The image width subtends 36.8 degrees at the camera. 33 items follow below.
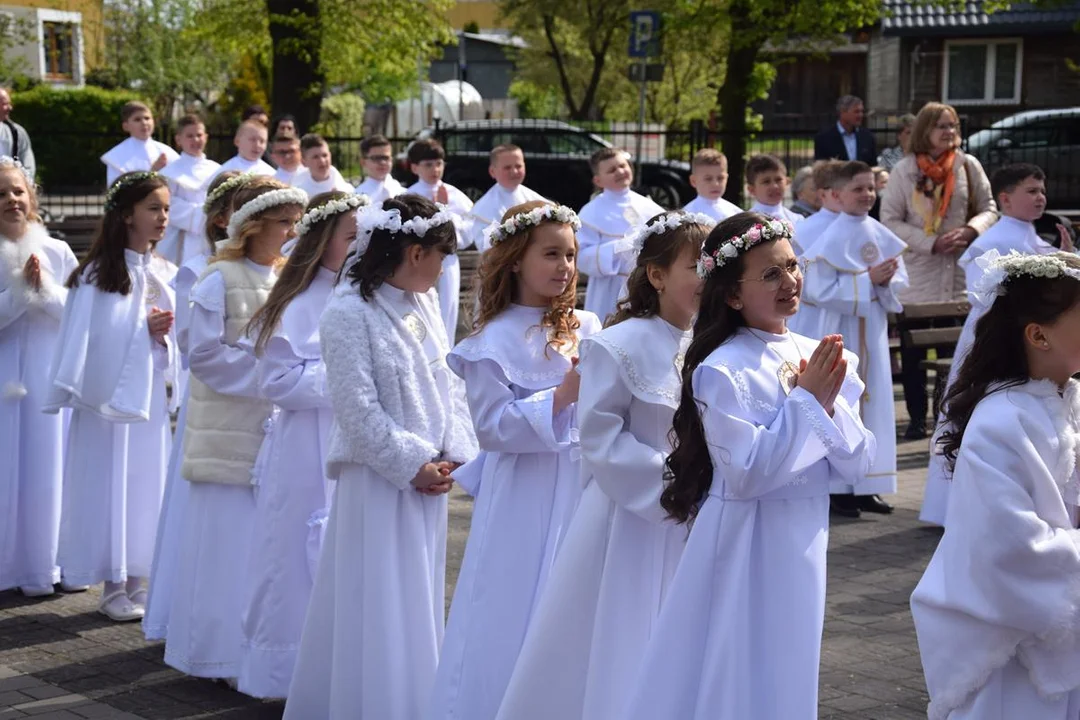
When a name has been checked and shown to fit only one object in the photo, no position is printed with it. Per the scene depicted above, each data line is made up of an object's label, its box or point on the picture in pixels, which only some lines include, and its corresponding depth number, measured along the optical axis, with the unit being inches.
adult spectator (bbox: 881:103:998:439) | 445.1
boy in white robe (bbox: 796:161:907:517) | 380.8
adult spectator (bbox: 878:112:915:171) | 681.6
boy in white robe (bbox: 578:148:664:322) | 479.5
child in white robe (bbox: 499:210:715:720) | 183.0
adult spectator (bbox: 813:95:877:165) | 656.4
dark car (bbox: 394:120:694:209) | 1003.9
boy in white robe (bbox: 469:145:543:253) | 545.0
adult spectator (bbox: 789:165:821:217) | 531.7
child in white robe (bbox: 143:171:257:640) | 279.7
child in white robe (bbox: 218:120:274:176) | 574.9
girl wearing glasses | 167.9
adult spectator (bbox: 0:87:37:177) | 515.2
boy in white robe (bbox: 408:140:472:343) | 541.3
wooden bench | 481.1
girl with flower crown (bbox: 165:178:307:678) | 257.1
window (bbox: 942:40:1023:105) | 1727.4
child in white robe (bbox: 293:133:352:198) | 591.3
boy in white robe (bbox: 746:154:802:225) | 429.7
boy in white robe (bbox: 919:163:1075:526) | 353.7
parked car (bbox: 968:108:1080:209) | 936.3
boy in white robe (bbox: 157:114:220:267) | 515.8
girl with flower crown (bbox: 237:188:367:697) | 241.8
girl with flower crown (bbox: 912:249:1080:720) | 155.6
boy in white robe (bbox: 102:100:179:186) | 597.0
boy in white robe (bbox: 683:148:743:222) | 447.2
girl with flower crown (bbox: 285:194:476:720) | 217.9
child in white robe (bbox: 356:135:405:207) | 581.9
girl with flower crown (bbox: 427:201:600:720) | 206.8
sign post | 803.4
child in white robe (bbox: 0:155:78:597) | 321.4
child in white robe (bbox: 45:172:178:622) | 300.5
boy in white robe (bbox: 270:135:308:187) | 597.0
